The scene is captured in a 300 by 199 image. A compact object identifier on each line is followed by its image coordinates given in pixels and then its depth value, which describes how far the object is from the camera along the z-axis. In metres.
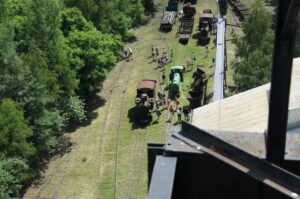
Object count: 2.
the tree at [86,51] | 39.06
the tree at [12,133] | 29.40
